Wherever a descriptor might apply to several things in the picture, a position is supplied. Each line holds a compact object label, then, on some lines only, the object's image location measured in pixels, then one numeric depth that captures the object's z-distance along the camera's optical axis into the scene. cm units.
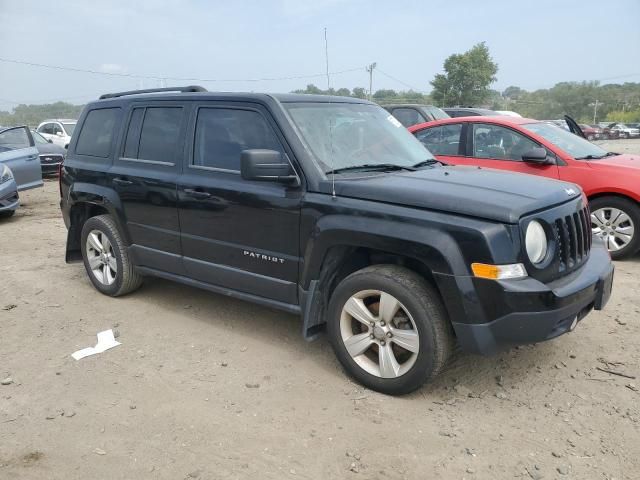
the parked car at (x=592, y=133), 3234
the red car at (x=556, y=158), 581
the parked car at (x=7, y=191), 884
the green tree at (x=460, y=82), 5512
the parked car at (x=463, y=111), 1383
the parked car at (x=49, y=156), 1391
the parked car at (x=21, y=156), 963
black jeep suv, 286
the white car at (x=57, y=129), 1881
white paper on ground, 393
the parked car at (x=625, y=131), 4244
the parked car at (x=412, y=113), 1199
